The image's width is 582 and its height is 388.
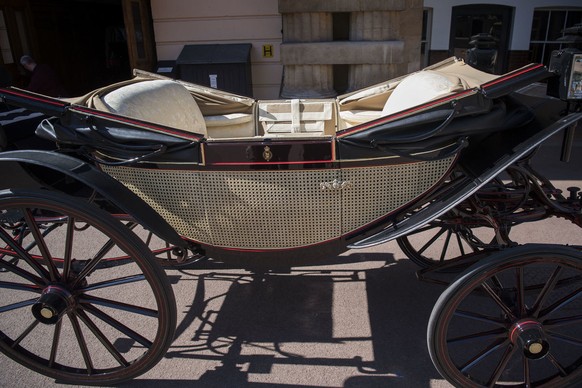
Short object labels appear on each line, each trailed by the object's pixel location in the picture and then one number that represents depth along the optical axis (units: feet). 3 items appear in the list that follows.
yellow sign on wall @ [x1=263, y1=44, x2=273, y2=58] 20.48
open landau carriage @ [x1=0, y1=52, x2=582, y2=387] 6.17
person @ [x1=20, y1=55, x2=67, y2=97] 18.57
